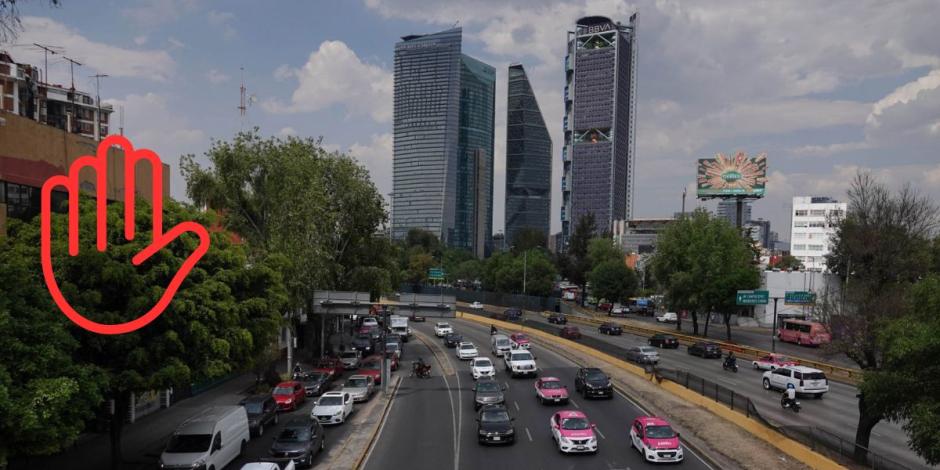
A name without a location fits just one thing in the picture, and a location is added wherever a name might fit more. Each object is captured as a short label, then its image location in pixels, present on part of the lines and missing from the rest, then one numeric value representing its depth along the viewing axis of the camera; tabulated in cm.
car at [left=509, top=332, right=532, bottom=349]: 5541
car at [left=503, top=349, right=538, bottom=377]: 4312
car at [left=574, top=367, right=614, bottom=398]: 3491
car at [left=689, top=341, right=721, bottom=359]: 5394
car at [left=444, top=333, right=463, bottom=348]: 6302
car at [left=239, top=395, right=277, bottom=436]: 2780
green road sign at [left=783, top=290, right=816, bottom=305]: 5145
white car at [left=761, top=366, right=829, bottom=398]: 3728
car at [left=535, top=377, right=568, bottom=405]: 3353
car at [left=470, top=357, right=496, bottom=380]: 4228
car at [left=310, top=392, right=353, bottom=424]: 2966
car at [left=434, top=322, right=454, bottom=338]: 6925
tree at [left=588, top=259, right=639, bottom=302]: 9812
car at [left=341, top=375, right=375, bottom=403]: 3553
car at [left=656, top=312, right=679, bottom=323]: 9088
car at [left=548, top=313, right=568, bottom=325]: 8269
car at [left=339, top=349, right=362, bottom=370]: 4803
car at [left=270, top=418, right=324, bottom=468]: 2269
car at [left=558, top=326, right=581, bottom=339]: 6141
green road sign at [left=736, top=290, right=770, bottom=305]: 5722
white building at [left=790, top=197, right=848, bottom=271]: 16275
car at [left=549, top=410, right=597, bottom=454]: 2391
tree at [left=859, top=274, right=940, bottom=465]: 1639
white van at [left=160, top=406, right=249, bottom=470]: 2112
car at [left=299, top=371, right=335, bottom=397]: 3784
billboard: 10225
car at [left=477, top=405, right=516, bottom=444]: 2542
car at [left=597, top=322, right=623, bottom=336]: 7124
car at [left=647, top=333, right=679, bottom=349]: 6059
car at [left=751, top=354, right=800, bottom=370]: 4379
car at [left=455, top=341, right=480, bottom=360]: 5358
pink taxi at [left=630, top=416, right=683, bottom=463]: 2255
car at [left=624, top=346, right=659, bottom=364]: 4541
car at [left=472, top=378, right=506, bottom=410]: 3252
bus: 6128
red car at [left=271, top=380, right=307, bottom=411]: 3372
